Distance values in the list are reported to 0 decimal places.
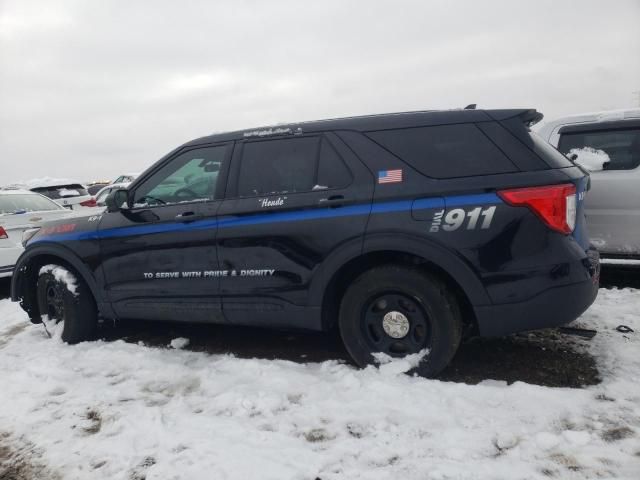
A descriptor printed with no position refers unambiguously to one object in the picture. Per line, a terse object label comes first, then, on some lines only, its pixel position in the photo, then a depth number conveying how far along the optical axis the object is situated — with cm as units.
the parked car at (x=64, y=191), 1302
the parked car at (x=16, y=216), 675
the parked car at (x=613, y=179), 498
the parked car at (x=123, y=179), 1891
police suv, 301
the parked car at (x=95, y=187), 2021
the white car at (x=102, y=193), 1415
